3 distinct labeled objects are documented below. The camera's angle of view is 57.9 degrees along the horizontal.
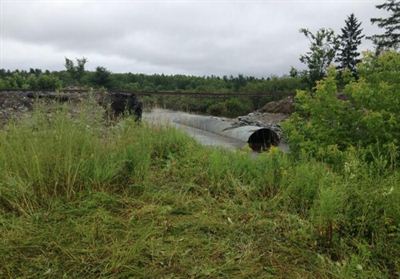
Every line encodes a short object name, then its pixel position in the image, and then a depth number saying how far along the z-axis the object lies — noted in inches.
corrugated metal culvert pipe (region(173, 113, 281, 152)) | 367.6
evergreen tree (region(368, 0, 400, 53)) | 1278.3
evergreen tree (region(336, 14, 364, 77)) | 1159.6
